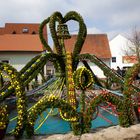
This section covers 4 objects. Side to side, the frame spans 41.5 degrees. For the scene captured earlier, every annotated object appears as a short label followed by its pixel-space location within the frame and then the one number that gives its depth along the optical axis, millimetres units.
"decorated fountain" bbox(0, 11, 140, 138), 3407
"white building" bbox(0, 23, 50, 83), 19180
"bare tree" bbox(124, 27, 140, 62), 23629
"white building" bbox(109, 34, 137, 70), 27783
